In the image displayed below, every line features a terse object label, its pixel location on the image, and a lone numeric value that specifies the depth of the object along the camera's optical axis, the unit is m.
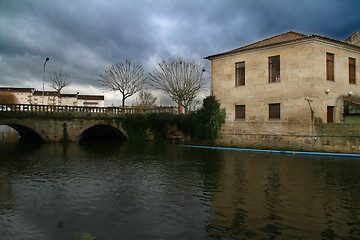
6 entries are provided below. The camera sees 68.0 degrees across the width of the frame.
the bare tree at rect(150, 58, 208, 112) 40.91
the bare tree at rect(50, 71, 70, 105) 51.66
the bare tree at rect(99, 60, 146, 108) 44.12
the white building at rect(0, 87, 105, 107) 117.59
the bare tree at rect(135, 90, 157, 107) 69.50
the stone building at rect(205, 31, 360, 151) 18.58
